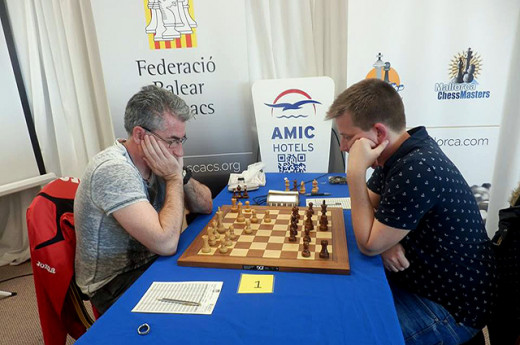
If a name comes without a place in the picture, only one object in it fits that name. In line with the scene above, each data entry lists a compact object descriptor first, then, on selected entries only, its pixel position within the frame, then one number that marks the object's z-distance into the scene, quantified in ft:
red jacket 4.43
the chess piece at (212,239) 4.33
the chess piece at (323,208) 5.04
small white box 5.80
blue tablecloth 2.77
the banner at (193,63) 8.39
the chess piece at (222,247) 4.10
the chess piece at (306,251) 3.93
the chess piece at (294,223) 4.57
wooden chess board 3.76
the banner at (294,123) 8.52
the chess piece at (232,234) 4.48
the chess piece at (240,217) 5.07
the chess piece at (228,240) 4.27
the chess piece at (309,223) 4.56
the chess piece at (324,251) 3.87
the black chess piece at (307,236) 4.18
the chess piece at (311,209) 5.04
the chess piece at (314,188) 6.45
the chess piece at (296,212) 4.99
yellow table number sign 3.41
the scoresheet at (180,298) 3.15
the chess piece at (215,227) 4.58
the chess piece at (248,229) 4.64
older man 4.07
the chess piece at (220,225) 4.75
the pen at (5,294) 8.38
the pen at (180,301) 3.21
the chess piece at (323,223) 4.66
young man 3.77
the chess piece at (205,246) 4.15
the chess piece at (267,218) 5.03
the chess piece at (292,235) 4.36
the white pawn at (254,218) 5.04
